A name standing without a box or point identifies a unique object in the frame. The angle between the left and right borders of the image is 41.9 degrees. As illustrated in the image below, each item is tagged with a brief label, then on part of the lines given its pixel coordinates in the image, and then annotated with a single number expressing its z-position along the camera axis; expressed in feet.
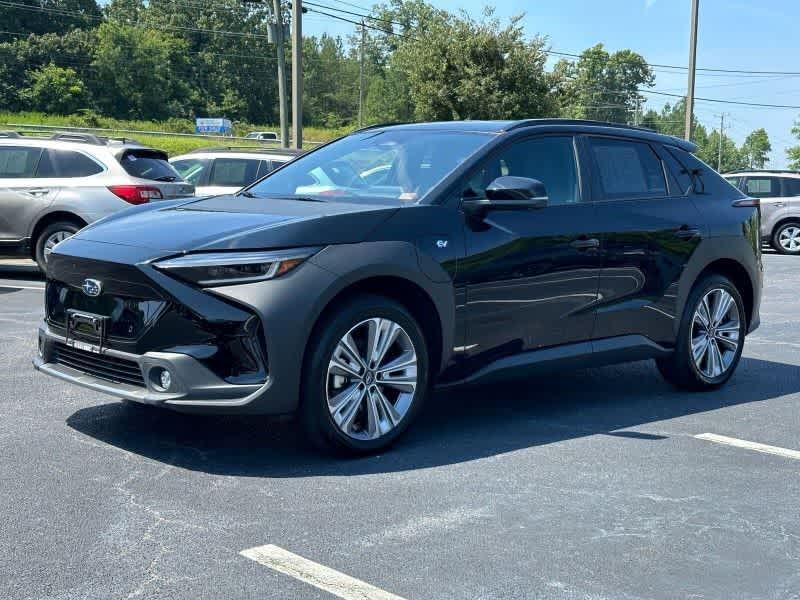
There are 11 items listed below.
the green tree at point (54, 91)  314.55
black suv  15.67
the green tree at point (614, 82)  464.65
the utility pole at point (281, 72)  87.02
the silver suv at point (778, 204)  74.28
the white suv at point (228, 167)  51.73
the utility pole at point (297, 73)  76.89
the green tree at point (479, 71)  135.64
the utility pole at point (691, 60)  104.32
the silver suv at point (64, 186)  42.19
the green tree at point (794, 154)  333.42
